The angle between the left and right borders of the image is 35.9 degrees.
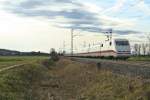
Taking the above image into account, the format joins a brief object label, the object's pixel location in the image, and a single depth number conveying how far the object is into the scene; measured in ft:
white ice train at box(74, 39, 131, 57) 118.18
